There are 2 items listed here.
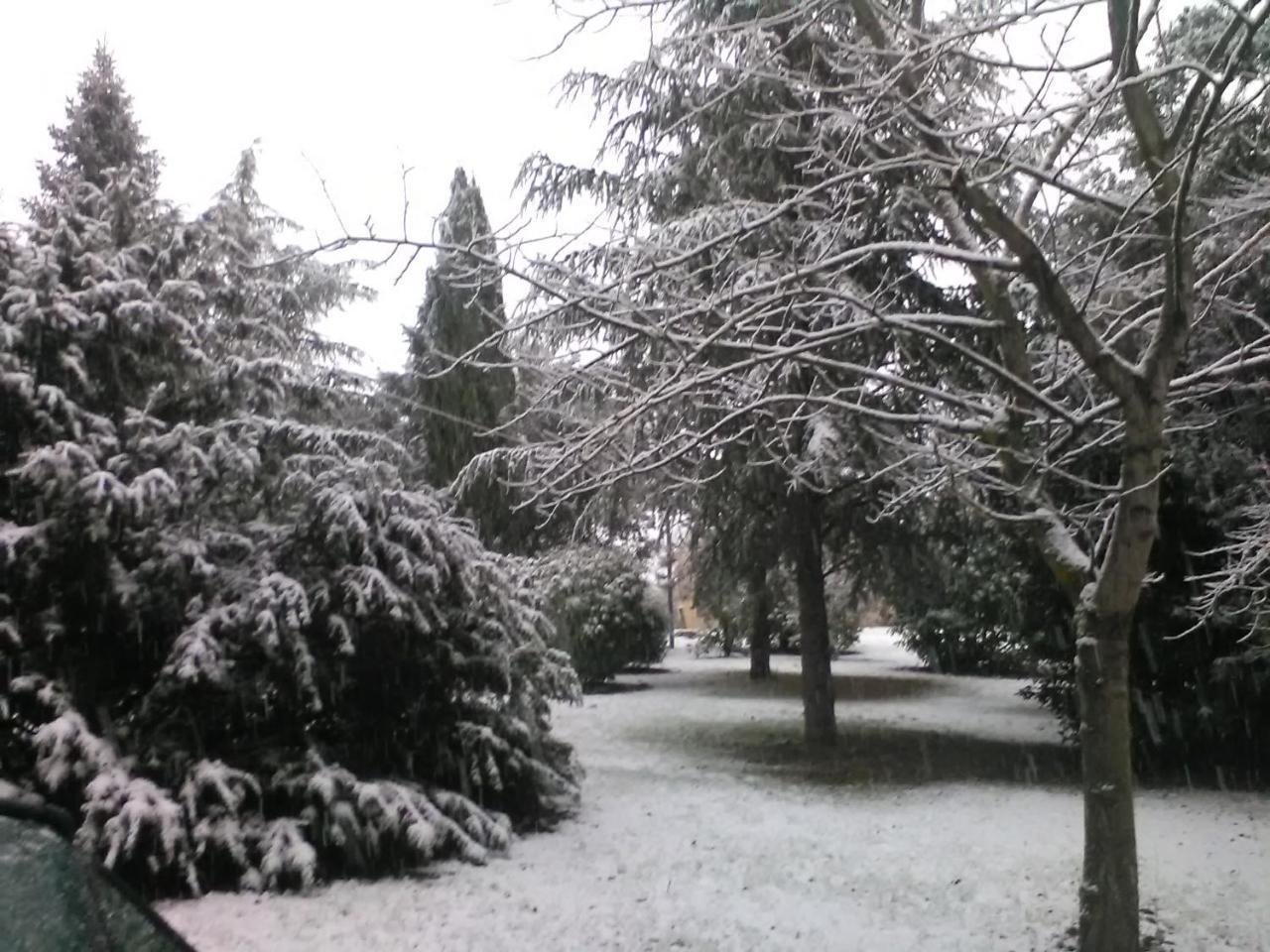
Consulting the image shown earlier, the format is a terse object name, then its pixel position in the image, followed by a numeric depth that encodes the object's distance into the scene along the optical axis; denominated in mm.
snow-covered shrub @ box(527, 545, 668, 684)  13664
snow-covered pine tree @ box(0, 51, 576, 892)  5742
